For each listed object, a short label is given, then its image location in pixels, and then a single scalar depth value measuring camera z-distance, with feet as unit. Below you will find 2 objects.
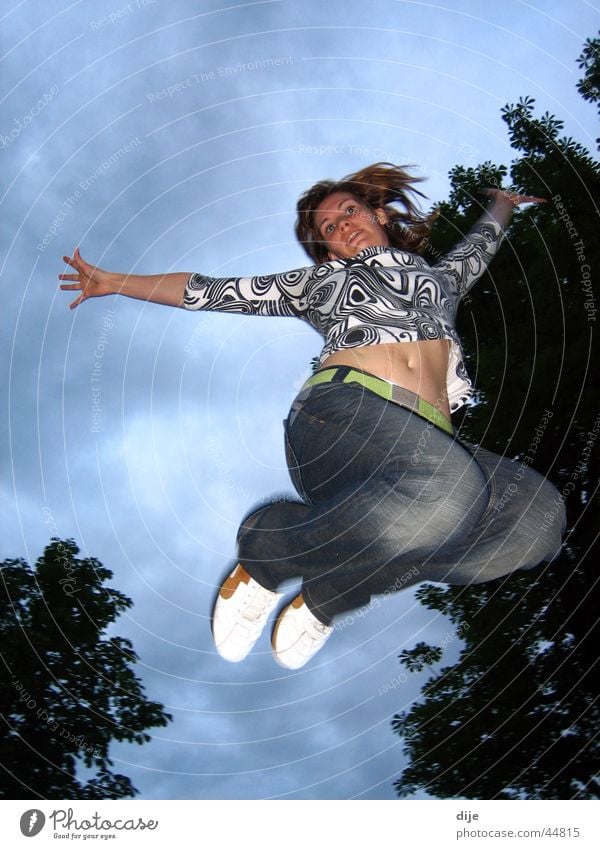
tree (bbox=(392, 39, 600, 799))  28.07
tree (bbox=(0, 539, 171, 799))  28.50
